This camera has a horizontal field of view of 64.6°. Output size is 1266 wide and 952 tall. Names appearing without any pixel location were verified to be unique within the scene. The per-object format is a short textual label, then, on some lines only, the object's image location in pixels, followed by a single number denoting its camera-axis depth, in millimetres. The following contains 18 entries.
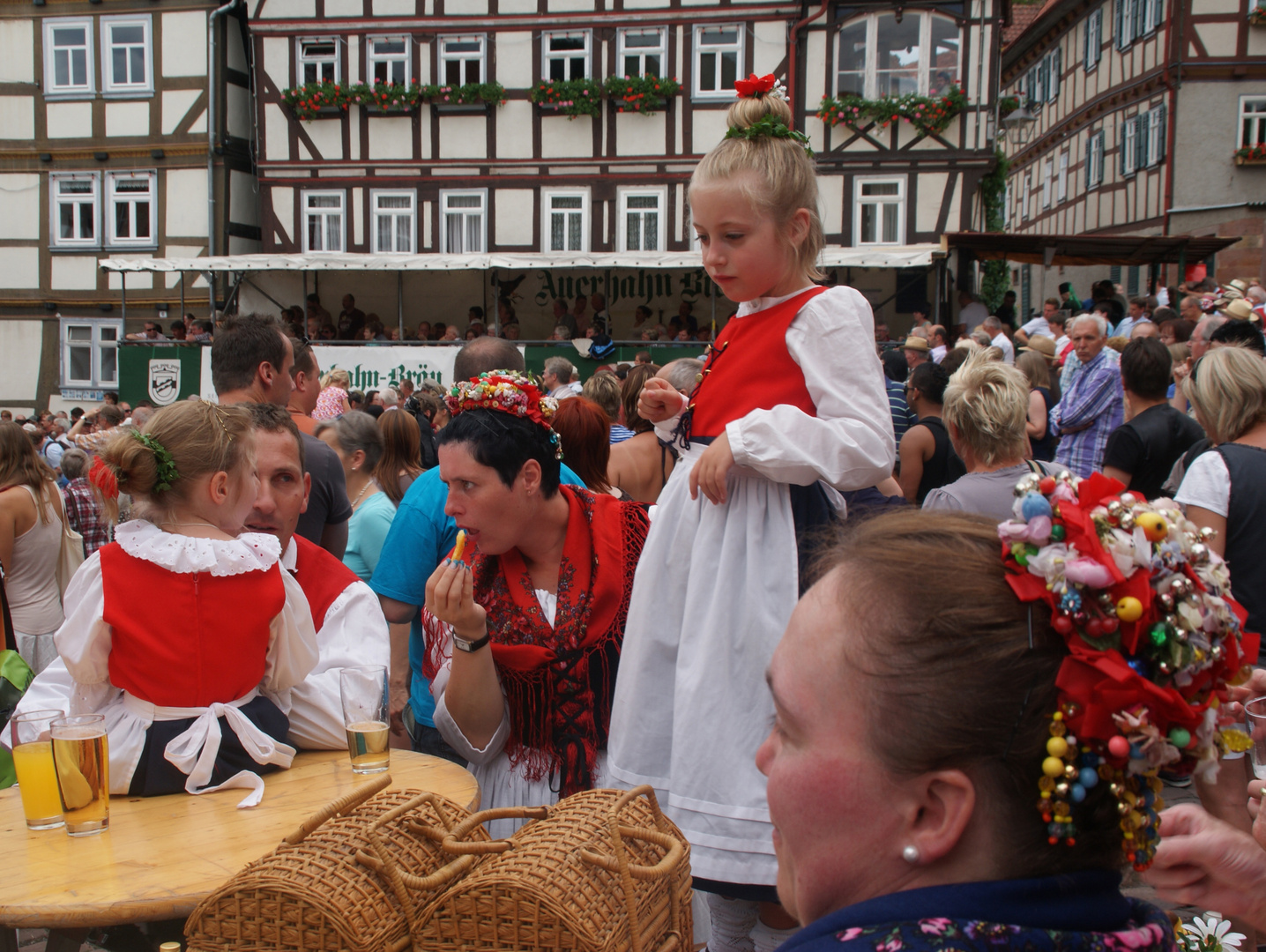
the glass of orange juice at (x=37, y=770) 1919
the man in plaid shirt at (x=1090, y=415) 6586
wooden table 1628
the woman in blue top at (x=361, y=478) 4336
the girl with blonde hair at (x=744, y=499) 1920
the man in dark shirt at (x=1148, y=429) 4793
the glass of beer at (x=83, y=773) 1873
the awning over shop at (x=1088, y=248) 15625
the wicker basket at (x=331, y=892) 1416
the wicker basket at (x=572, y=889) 1387
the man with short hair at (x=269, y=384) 3852
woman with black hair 2455
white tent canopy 16250
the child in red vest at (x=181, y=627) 2029
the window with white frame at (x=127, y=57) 19859
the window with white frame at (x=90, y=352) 20531
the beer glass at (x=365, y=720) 2158
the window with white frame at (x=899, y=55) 17203
